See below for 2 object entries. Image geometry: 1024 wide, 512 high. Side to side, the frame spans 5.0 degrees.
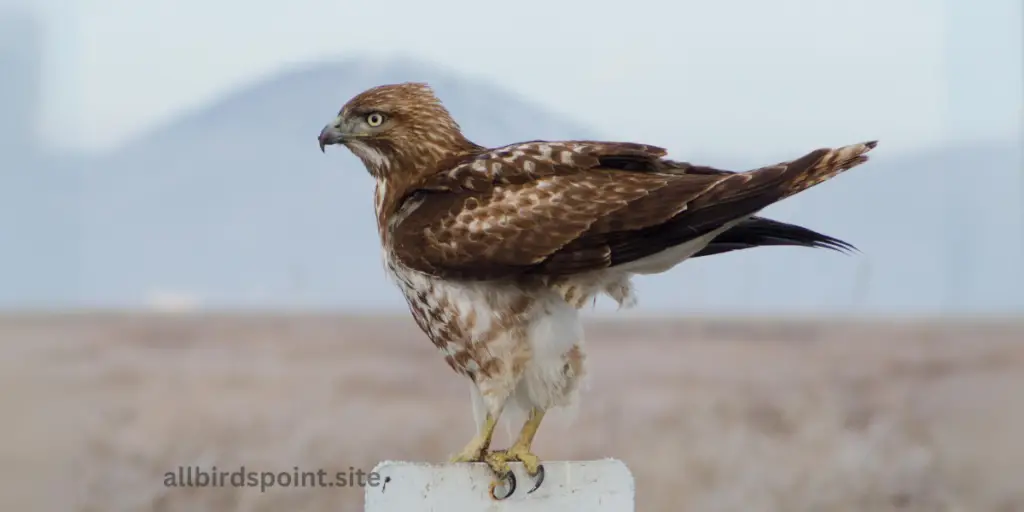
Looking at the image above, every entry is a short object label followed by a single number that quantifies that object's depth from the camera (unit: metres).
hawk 10.29
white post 10.30
